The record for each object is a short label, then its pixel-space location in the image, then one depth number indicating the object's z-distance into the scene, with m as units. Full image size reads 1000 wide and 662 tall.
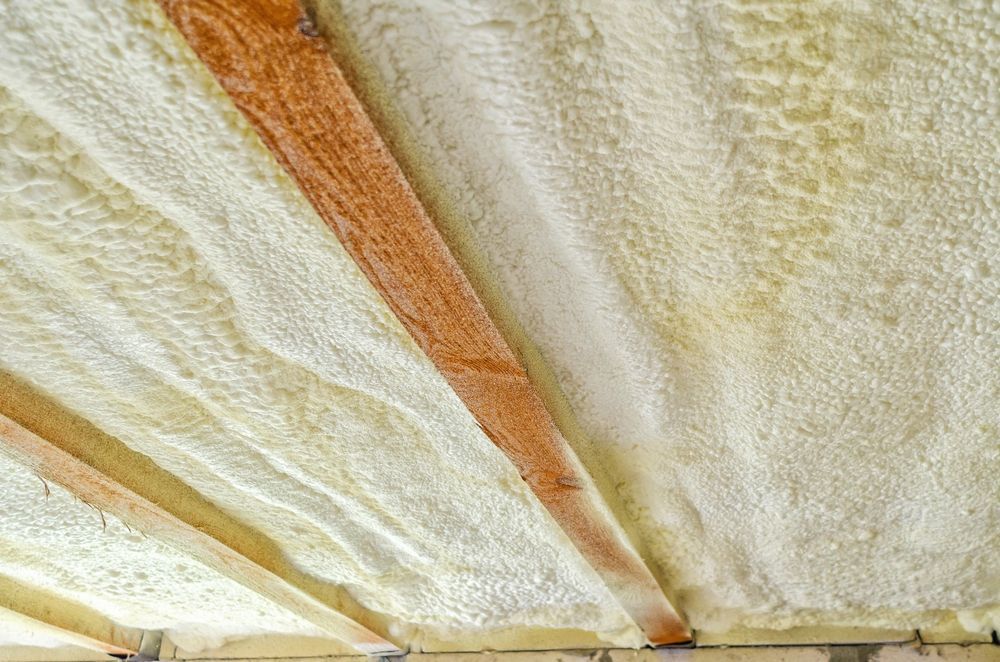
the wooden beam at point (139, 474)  1.02
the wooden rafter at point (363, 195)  0.55
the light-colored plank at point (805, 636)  1.89
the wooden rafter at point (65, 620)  1.89
